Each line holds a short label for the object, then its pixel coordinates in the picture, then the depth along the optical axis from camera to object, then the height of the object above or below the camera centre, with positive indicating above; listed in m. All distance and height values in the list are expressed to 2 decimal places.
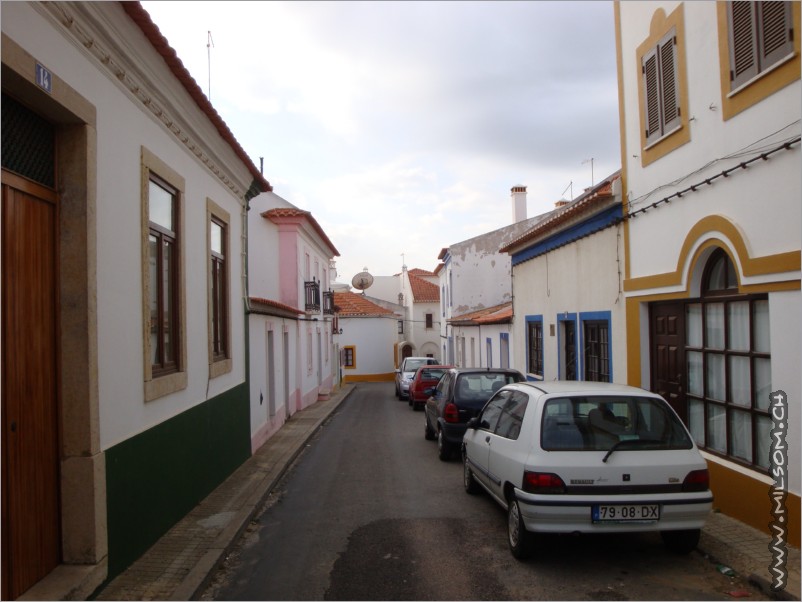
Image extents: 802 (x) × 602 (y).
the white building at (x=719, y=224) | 5.71 +1.01
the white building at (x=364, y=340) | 43.19 -0.93
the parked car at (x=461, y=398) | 10.66 -1.24
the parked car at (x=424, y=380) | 20.14 -1.74
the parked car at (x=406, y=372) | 25.58 -1.93
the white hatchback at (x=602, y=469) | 5.16 -1.21
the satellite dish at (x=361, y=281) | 45.19 +3.17
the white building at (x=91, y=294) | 4.23 +0.30
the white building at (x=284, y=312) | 13.09 +0.40
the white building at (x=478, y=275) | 31.44 +2.42
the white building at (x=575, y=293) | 9.98 +0.54
